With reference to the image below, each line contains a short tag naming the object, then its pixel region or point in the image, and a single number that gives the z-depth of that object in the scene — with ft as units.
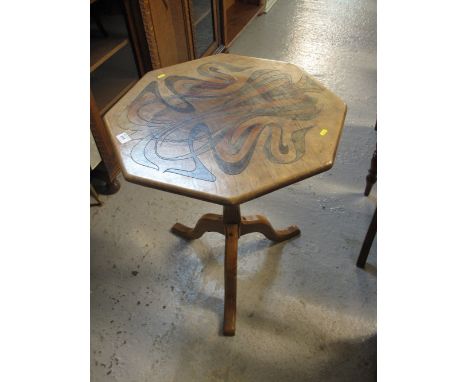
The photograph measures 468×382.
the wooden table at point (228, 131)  2.95
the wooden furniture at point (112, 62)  5.60
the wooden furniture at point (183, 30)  6.04
